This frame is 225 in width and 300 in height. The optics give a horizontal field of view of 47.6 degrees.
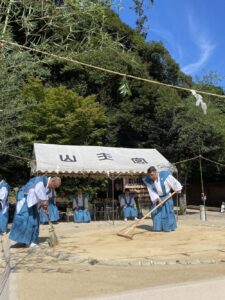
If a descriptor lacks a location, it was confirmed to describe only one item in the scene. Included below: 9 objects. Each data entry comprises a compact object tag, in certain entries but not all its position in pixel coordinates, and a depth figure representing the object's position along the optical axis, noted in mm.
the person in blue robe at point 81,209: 9869
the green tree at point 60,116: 11953
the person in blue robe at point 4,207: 7207
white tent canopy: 8997
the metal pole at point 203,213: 9766
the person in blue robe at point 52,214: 9066
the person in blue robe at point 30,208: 4981
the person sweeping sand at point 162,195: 6071
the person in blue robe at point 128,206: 10202
